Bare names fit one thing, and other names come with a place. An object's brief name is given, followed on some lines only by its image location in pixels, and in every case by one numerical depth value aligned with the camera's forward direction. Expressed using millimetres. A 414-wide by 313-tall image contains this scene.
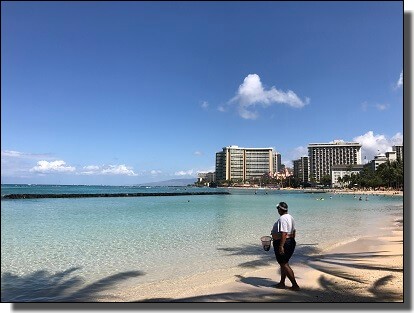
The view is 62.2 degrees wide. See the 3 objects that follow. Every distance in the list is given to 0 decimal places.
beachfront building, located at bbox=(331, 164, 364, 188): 174675
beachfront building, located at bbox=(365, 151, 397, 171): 181438
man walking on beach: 6578
